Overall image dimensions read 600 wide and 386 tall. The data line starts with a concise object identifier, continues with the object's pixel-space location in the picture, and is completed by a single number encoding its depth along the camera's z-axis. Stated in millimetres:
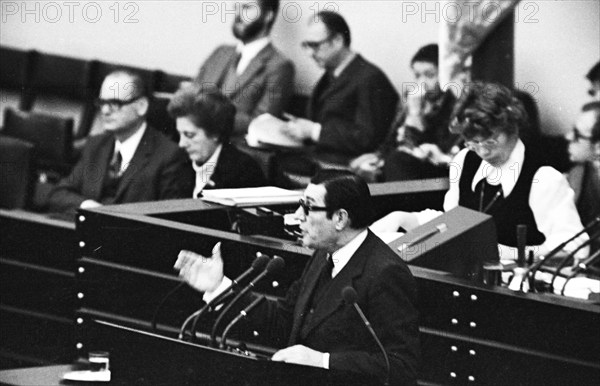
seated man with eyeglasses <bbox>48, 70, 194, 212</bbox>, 12930
